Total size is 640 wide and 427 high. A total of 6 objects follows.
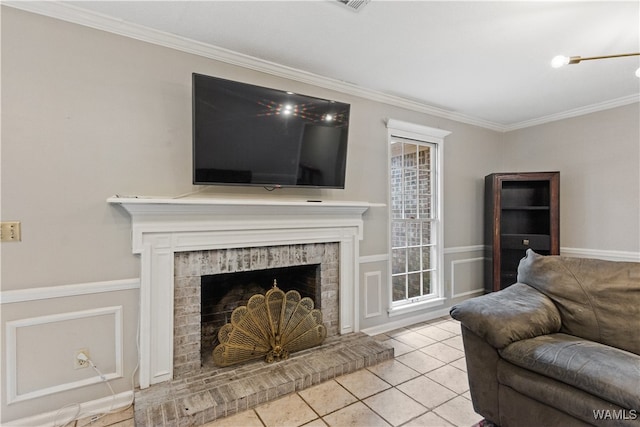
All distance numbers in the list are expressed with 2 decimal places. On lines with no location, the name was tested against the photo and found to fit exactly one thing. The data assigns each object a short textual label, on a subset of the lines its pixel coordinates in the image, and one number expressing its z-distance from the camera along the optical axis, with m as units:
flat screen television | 2.16
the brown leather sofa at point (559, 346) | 1.40
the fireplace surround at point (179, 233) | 2.07
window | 3.49
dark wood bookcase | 3.71
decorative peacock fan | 2.34
